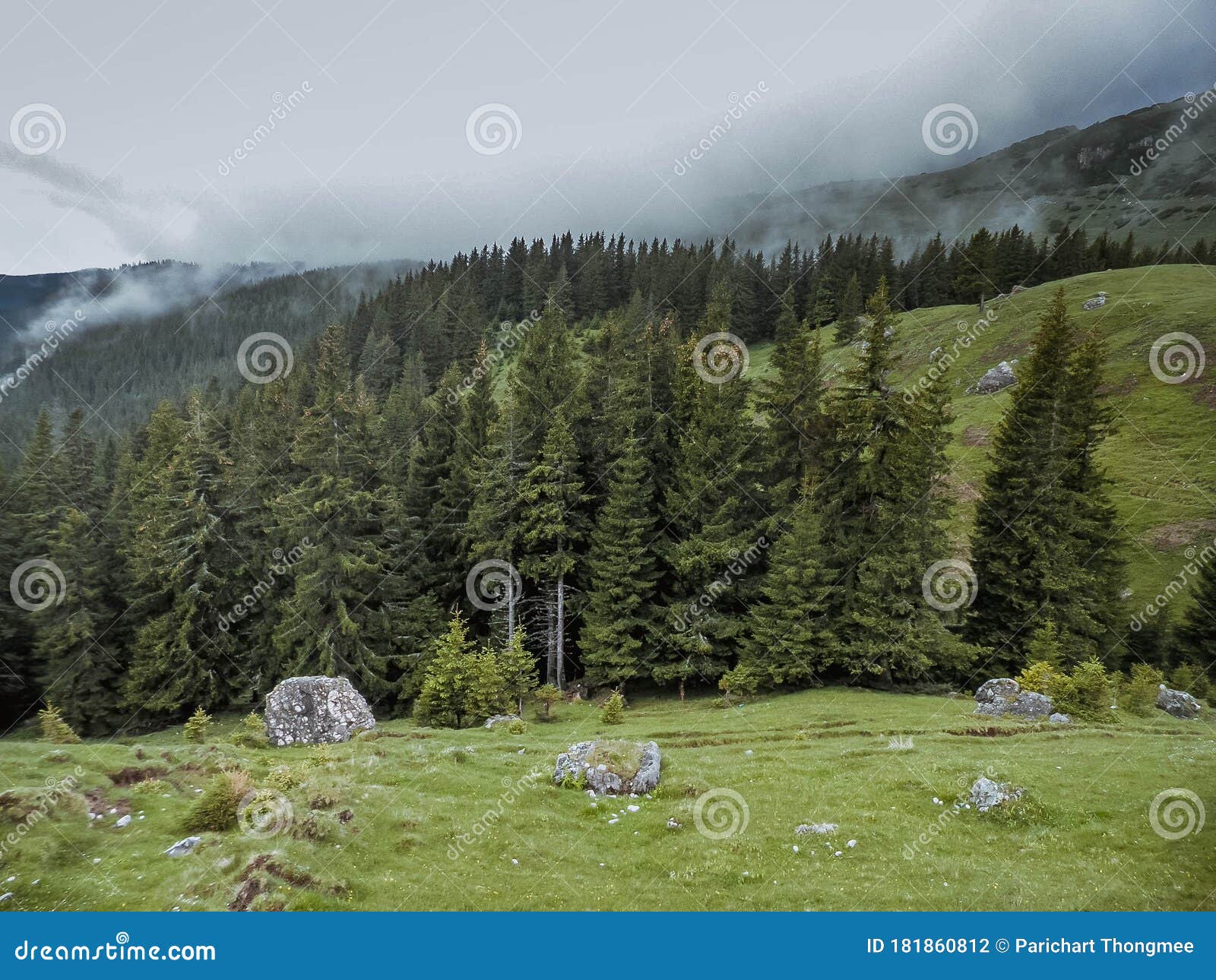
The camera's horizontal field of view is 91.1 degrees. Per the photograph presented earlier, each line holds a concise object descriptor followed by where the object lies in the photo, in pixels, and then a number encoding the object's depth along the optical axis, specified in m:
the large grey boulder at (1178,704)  25.33
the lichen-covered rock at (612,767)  18.66
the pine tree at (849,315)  92.41
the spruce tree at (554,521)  36.31
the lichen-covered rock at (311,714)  25.09
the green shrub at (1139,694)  25.62
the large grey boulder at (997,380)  71.12
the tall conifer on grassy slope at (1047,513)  33.25
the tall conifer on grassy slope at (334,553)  35.53
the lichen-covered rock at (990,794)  16.12
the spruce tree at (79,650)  38.28
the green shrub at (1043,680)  24.81
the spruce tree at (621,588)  35.38
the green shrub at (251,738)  24.33
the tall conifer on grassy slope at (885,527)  30.69
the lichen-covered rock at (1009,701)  24.28
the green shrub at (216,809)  14.77
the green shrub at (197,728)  24.37
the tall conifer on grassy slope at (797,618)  31.84
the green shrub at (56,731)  20.61
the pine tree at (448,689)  28.64
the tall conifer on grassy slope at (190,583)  38.31
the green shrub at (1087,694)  23.78
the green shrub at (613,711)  28.14
